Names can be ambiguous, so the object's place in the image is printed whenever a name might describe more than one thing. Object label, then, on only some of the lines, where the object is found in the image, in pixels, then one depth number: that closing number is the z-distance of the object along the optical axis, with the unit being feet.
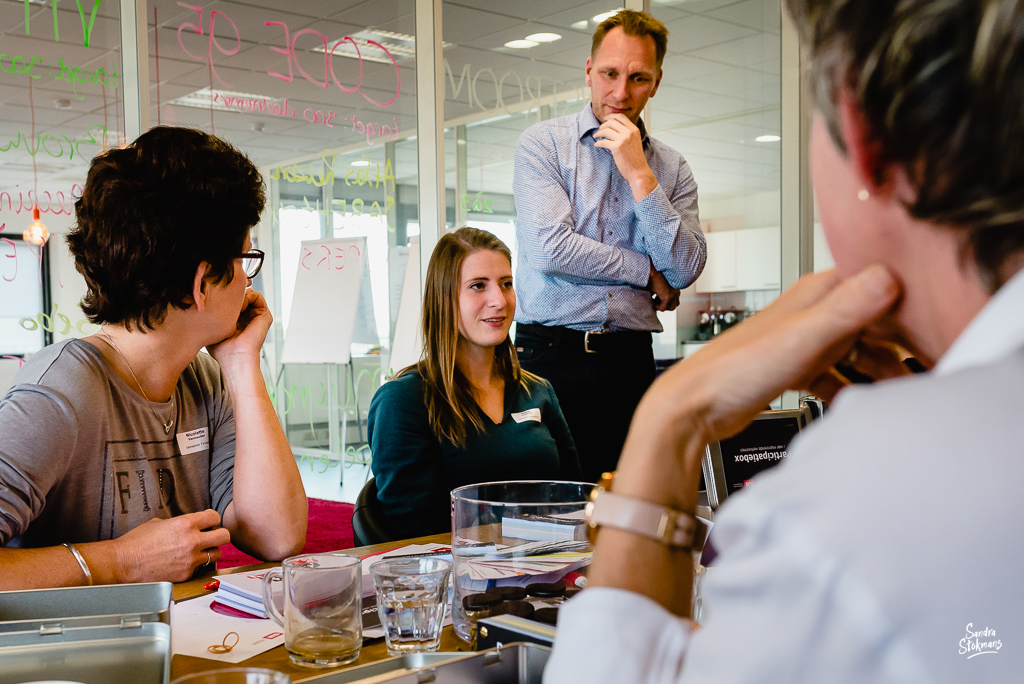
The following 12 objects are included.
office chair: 6.09
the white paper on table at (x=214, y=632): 3.34
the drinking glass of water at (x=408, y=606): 3.29
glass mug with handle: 3.17
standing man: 8.26
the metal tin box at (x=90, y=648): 2.56
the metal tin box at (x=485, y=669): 2.25
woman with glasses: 4.38
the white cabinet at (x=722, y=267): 15.02
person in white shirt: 1.36
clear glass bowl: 3.43
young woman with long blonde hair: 6.88
